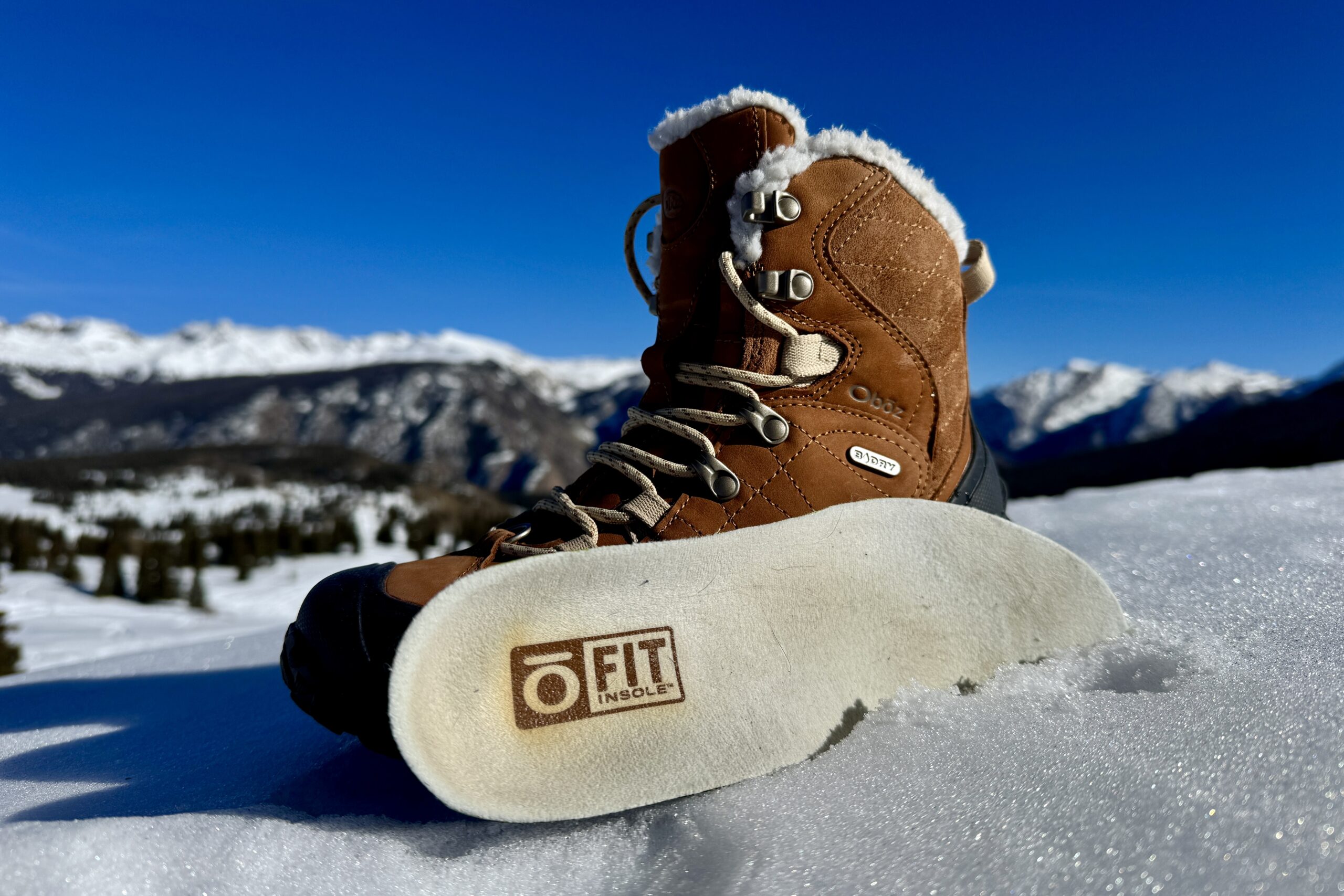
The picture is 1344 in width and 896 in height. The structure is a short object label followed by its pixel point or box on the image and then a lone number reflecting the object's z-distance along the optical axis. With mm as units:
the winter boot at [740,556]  262
